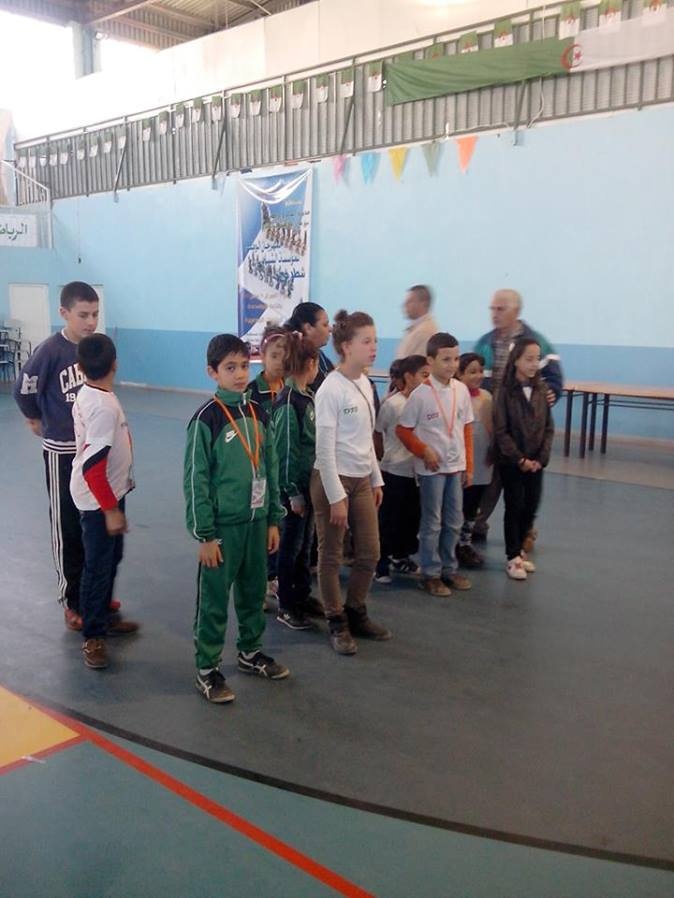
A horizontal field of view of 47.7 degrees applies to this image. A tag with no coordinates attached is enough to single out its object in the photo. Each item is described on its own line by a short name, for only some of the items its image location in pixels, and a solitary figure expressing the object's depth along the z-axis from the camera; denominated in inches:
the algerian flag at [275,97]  406.6
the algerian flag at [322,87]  385.4
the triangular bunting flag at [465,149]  334.3
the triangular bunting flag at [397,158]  357.4
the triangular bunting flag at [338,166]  381.4
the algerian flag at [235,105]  425.1
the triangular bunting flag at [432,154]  346.0
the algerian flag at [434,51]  342.6
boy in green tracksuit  97.0
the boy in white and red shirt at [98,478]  106.8
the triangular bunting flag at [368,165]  369.1
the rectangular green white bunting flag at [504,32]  318.0
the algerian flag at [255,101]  414.6
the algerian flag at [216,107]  431.8
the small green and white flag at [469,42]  329.1
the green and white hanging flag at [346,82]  374.9
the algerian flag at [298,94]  394.9
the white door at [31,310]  551.5
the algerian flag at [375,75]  363.3
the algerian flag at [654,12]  279.6
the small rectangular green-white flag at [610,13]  289.0
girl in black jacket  144.6
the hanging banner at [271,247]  402.6
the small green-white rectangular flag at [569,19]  297.7
